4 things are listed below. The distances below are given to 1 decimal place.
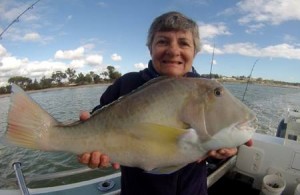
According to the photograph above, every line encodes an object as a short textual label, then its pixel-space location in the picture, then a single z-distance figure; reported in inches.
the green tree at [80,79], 3284.9
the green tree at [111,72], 3096.7
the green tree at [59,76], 2861.7
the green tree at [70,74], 3208.7
